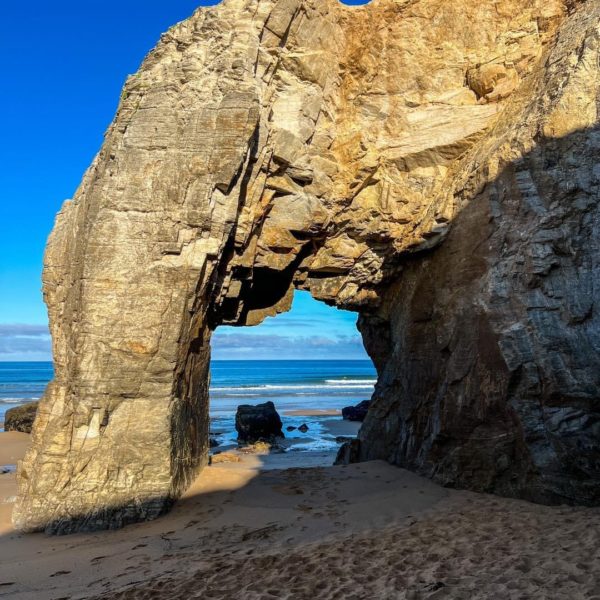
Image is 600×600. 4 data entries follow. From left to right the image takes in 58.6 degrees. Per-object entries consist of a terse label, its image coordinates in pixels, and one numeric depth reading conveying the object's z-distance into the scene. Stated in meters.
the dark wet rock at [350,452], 12.22
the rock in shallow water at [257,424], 19.19
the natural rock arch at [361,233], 8.00
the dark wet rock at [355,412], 26.29
